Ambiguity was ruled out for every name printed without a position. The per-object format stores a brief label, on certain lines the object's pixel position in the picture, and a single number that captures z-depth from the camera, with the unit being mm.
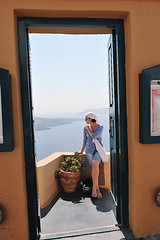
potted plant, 3934
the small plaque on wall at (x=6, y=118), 2076
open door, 2625
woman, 3707
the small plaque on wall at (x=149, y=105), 2238
